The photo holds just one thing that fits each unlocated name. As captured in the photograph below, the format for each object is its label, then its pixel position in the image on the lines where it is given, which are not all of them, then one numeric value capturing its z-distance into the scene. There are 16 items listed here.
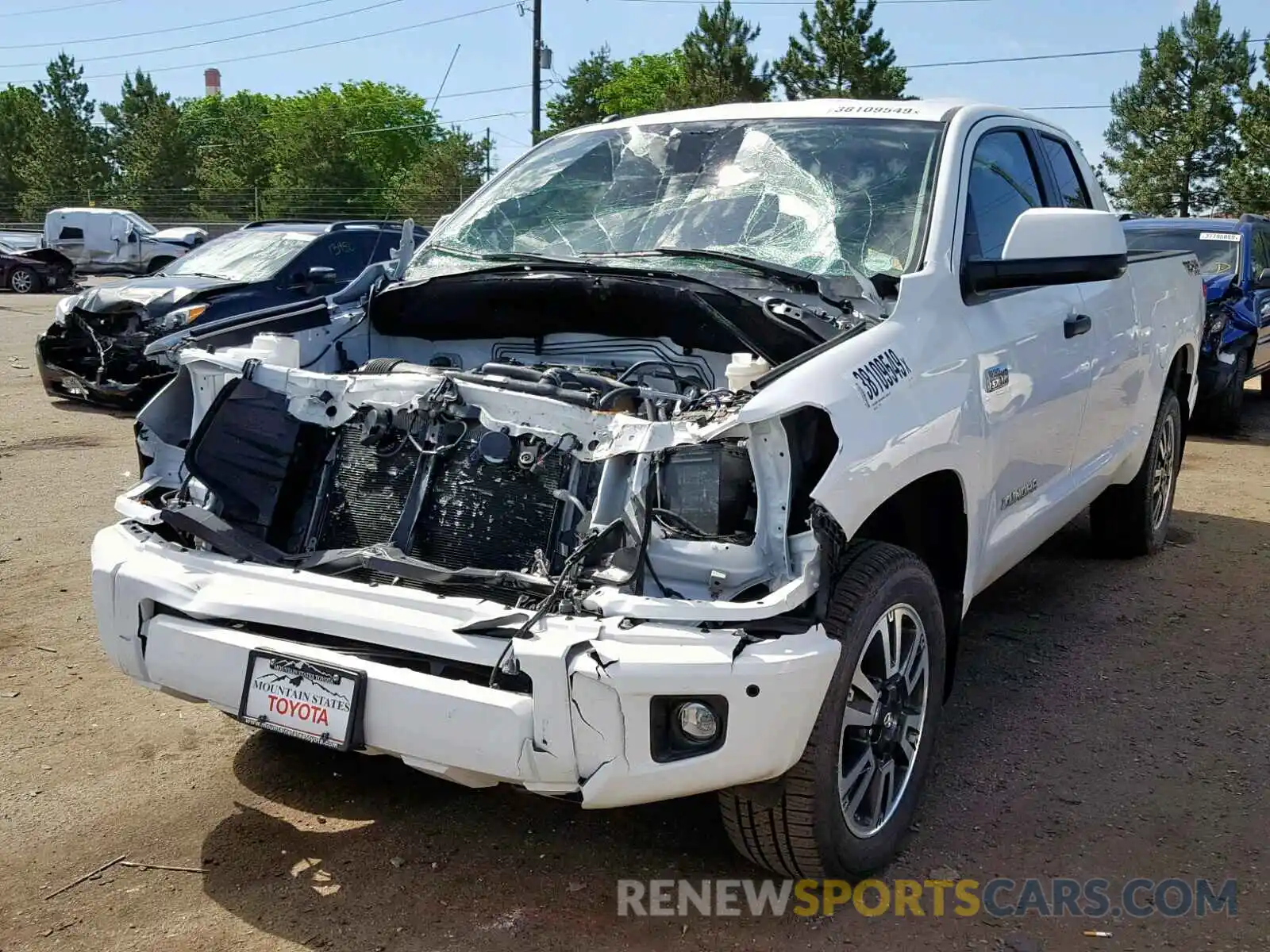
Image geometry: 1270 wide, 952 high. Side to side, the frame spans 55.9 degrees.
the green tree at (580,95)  54.84
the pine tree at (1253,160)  40.50
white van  29.64
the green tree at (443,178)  47.06
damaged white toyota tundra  2.58
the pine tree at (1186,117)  45.94
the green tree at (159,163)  55.12
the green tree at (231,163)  49.53
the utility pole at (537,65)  31.17
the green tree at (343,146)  53.84
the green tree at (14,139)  63.56
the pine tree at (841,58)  42.94
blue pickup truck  9.86
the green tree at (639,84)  65.94
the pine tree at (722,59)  44.03
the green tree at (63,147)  58.72
